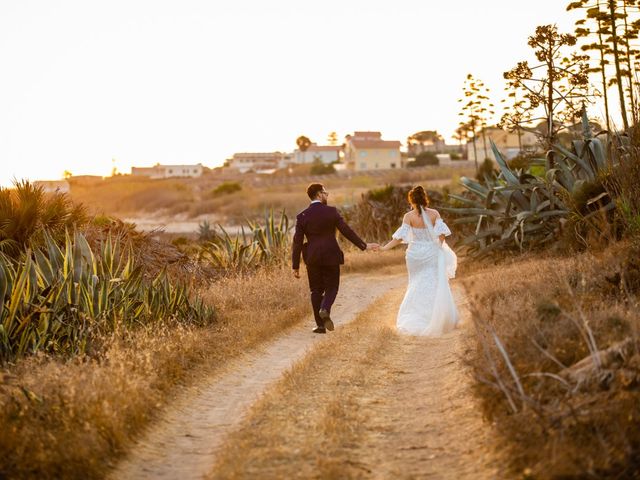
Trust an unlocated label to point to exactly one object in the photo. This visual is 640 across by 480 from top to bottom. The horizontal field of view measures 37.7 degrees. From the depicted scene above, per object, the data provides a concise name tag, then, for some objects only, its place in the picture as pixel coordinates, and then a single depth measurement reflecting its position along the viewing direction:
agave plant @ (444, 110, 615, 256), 16.48
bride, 12.90
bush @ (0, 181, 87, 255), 15.00
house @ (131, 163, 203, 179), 183.12
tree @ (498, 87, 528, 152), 20.05
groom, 13.07
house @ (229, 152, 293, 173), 176.75
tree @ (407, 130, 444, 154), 160.12
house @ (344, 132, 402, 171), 126.62
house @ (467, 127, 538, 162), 98.44
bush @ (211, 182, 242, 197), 76.87
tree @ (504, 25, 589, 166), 19.64
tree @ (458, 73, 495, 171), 35.16
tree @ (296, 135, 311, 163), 163.12
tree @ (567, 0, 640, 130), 20.68
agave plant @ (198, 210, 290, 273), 20.06
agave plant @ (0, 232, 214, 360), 10.15
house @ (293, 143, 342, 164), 163.12
